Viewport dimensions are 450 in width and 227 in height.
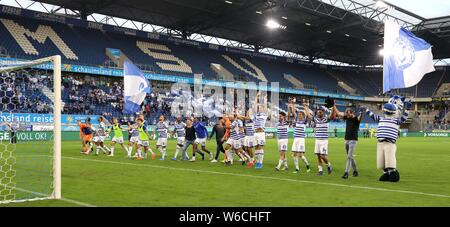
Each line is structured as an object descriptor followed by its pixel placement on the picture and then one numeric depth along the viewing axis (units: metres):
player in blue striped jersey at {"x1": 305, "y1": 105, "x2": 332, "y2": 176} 13.62
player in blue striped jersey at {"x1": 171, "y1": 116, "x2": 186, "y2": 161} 20.27
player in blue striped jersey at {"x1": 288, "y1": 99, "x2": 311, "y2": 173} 14.59
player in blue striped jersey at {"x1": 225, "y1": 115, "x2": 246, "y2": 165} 17.61
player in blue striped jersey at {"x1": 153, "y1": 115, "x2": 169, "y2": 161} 20.33
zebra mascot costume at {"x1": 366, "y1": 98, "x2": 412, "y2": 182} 12.21
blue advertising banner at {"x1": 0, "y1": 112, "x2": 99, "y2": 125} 32.03
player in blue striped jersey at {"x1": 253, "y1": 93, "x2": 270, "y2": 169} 16.03
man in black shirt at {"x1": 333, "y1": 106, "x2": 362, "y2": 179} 13.33
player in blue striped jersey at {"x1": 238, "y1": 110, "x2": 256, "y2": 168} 16.91
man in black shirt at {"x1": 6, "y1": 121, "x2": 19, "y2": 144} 31.61
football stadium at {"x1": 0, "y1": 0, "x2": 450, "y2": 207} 10.55
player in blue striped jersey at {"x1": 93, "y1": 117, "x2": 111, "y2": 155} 22.41
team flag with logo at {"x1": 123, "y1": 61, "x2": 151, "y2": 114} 20.06
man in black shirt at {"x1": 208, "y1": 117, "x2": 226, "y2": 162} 19.65
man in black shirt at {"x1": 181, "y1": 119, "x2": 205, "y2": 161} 19.45
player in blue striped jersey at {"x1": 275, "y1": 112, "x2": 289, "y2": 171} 15.20
